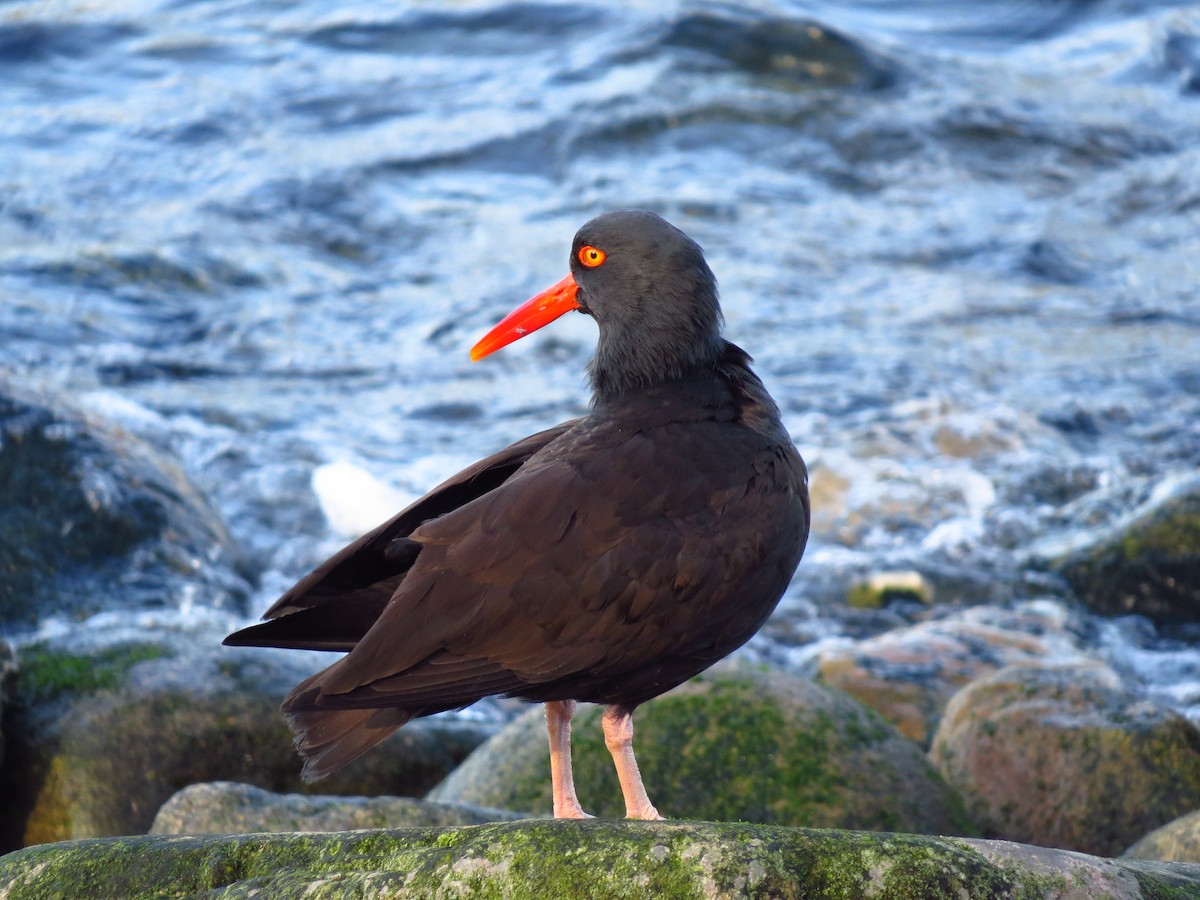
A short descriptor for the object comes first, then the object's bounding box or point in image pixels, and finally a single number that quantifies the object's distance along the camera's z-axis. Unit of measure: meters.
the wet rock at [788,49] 35.44
